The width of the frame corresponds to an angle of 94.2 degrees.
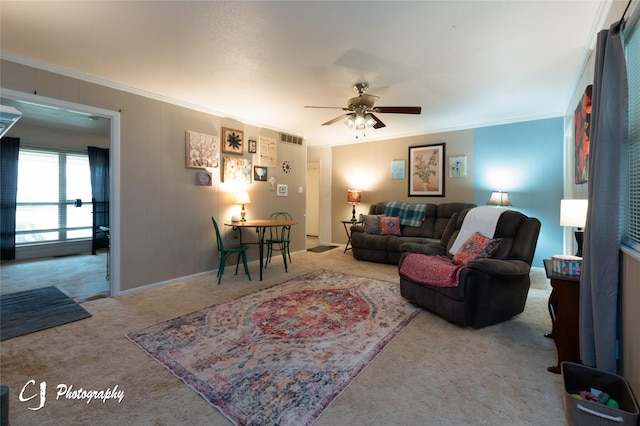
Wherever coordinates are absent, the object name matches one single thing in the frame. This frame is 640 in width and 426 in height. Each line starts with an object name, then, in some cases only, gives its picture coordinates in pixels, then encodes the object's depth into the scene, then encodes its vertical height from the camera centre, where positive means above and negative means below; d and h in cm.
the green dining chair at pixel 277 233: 505 -51
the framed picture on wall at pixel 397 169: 590 +75
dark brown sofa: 496 -53
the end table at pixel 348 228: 616 -50
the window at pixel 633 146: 145 +31
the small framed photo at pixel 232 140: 450 +99
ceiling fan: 319 +107
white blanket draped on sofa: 310 -18
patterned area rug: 166 -106
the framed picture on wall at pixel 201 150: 405 +77
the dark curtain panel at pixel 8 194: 511 +15
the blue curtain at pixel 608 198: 148 +5
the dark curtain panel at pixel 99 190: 611 +28
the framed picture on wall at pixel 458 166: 523 +72
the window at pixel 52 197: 547 +13
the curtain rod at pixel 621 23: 142 +92
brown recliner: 252 -71
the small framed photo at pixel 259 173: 505 +54
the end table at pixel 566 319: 189 -72
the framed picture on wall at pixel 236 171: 454 +54
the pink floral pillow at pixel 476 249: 289 -42
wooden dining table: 408 -27
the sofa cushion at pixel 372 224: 544 -33
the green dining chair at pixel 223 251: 400 -64
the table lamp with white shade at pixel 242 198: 457 +10
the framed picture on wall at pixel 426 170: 547 +68
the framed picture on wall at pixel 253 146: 495 +98
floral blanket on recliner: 261 -60
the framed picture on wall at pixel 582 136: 241 +66
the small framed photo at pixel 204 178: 421 +37
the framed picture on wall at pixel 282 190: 551 +28
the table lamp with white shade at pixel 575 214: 221 -5
